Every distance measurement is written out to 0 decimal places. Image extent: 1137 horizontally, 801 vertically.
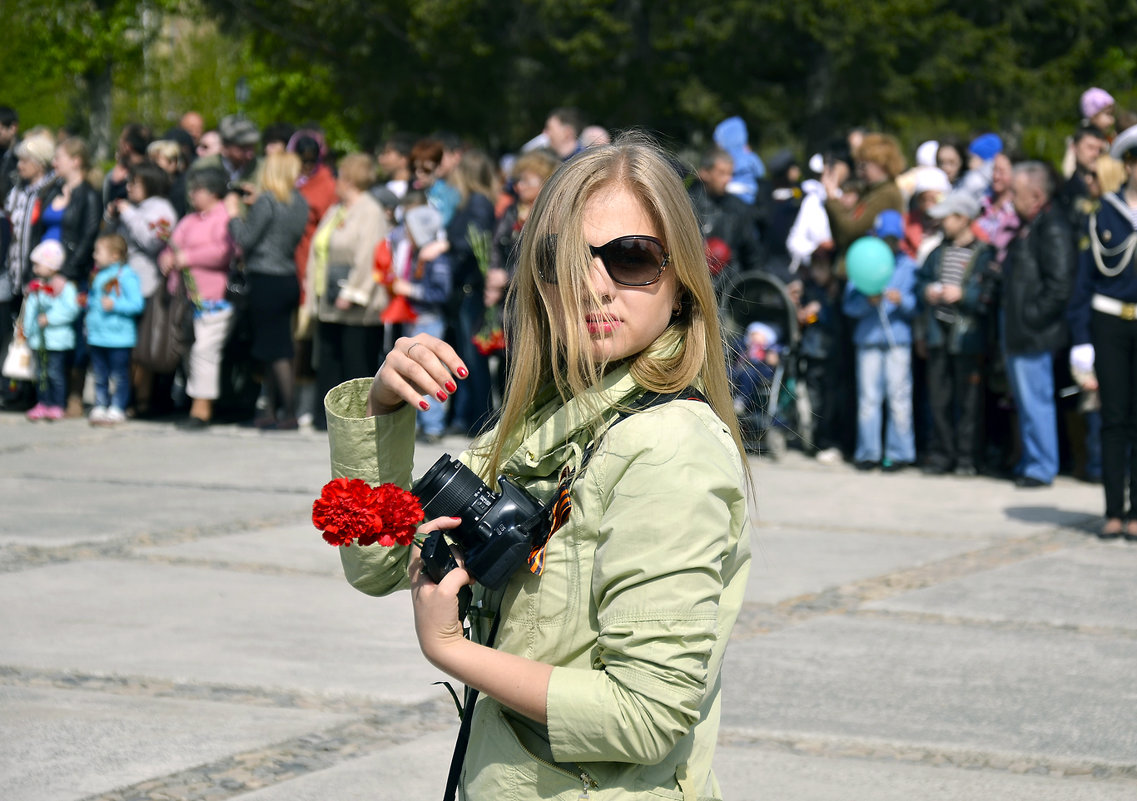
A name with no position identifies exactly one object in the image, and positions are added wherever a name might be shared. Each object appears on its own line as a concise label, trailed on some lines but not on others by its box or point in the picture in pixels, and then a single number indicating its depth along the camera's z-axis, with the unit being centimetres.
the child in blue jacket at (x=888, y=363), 1085
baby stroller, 1110
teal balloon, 1067
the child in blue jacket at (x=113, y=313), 1223
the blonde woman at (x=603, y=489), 204
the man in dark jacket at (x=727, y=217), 1137
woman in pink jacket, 1202
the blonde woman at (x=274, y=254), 1198
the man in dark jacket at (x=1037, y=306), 994
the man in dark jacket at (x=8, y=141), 1434
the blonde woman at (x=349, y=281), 1188
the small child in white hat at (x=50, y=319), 1248
